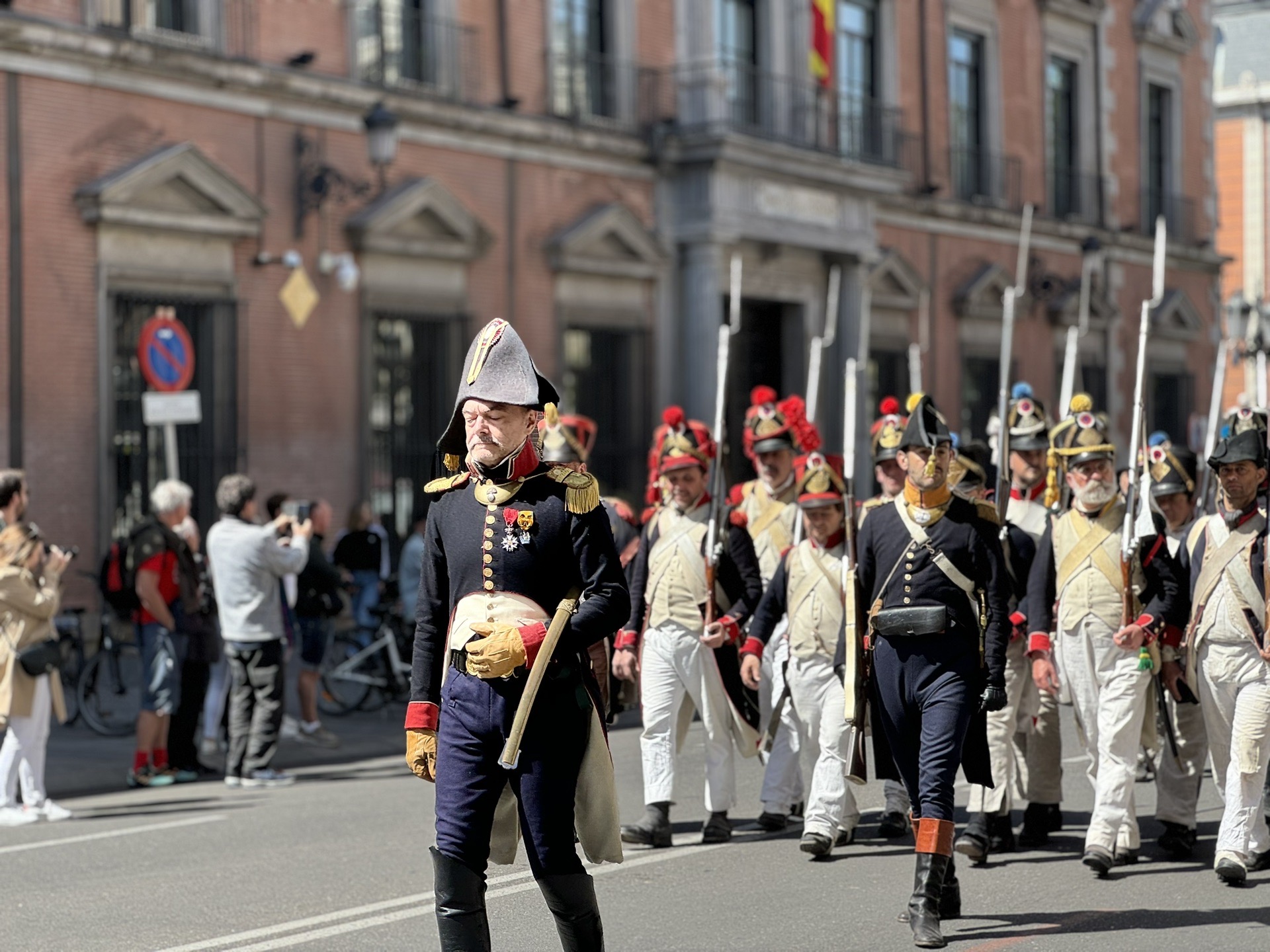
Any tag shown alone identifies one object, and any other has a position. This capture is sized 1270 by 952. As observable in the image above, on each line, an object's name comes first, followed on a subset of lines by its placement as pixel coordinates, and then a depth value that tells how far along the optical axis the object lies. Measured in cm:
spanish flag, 2591
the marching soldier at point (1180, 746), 865
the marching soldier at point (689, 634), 926
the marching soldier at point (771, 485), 1055
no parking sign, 1484
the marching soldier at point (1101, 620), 828
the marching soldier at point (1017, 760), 859
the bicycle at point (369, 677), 1488
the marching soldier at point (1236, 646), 798
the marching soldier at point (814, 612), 896
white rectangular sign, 1419
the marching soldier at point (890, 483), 923
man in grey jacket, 1143
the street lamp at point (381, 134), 1852
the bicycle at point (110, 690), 1356
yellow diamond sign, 1897
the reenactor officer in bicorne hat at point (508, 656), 551
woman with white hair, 1152
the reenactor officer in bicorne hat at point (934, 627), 726
